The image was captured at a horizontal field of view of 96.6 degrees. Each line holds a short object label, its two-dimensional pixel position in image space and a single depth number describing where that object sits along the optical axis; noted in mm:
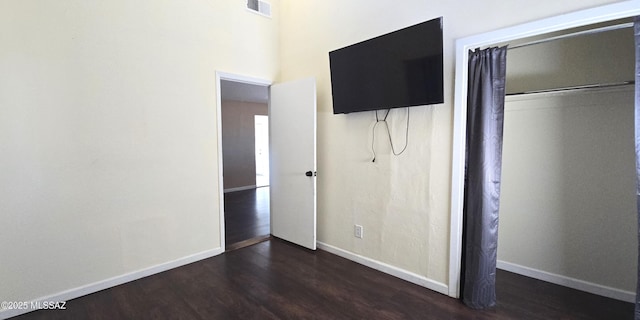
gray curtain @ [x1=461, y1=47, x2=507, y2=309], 2041
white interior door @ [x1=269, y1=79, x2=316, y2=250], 3195
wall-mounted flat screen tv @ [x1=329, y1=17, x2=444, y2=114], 2146
